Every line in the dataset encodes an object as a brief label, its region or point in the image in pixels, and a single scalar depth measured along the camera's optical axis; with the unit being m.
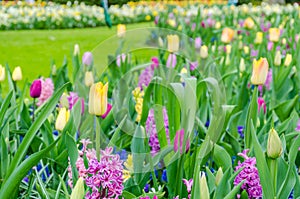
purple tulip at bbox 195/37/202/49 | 3.72
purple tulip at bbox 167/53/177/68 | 2.92
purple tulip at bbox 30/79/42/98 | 2.04
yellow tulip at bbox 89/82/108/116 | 1.30
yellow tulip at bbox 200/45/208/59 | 2.75
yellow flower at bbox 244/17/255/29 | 5.08
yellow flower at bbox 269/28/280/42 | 3.46
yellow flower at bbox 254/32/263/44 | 3.79
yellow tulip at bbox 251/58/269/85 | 1.73
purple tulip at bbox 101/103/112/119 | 1.99
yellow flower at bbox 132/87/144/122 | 1.91
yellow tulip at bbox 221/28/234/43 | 3.51
